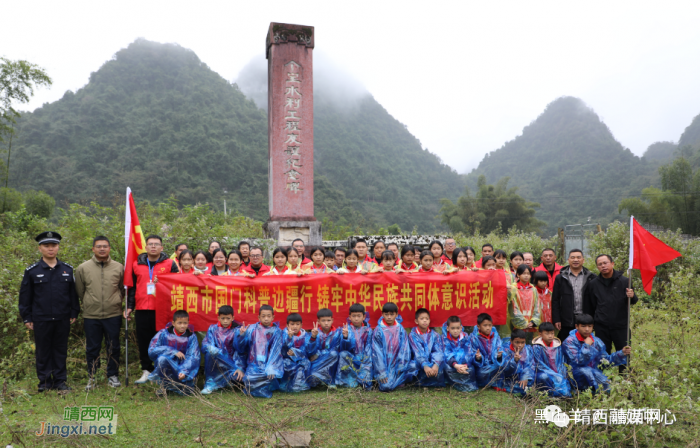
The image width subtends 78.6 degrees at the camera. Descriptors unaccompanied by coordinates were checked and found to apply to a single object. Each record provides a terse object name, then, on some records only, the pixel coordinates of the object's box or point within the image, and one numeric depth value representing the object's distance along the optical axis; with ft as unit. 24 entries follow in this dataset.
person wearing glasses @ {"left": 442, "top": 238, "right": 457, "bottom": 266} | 23.11
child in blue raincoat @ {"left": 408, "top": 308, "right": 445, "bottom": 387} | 14.80
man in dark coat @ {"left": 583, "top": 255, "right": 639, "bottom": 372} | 15.01
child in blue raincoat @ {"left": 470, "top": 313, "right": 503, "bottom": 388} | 14.73
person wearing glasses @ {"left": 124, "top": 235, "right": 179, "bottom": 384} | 15.84
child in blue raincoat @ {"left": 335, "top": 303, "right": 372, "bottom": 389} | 14.87
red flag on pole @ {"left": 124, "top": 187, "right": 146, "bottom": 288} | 15.55
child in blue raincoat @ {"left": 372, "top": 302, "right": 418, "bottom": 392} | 14.76
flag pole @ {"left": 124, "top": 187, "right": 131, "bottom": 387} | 15.16
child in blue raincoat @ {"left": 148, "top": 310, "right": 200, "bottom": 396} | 14.20
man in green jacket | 15.30
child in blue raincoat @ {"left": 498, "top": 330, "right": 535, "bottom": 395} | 14.30
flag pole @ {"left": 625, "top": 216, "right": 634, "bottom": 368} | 14.38
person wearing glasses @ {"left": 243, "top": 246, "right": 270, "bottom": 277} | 18.15
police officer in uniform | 14.75
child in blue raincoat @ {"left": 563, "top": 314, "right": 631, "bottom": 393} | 13.92
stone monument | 31.09
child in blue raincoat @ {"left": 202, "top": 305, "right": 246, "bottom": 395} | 14.51
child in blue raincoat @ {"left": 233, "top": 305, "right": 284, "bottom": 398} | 14.32
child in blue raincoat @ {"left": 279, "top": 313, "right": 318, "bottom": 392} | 14.74
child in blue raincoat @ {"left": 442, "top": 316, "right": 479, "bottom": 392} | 14.79
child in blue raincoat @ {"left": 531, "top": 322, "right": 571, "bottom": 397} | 13.91
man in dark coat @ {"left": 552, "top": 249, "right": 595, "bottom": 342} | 15.92
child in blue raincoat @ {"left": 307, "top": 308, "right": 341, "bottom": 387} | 14.88
